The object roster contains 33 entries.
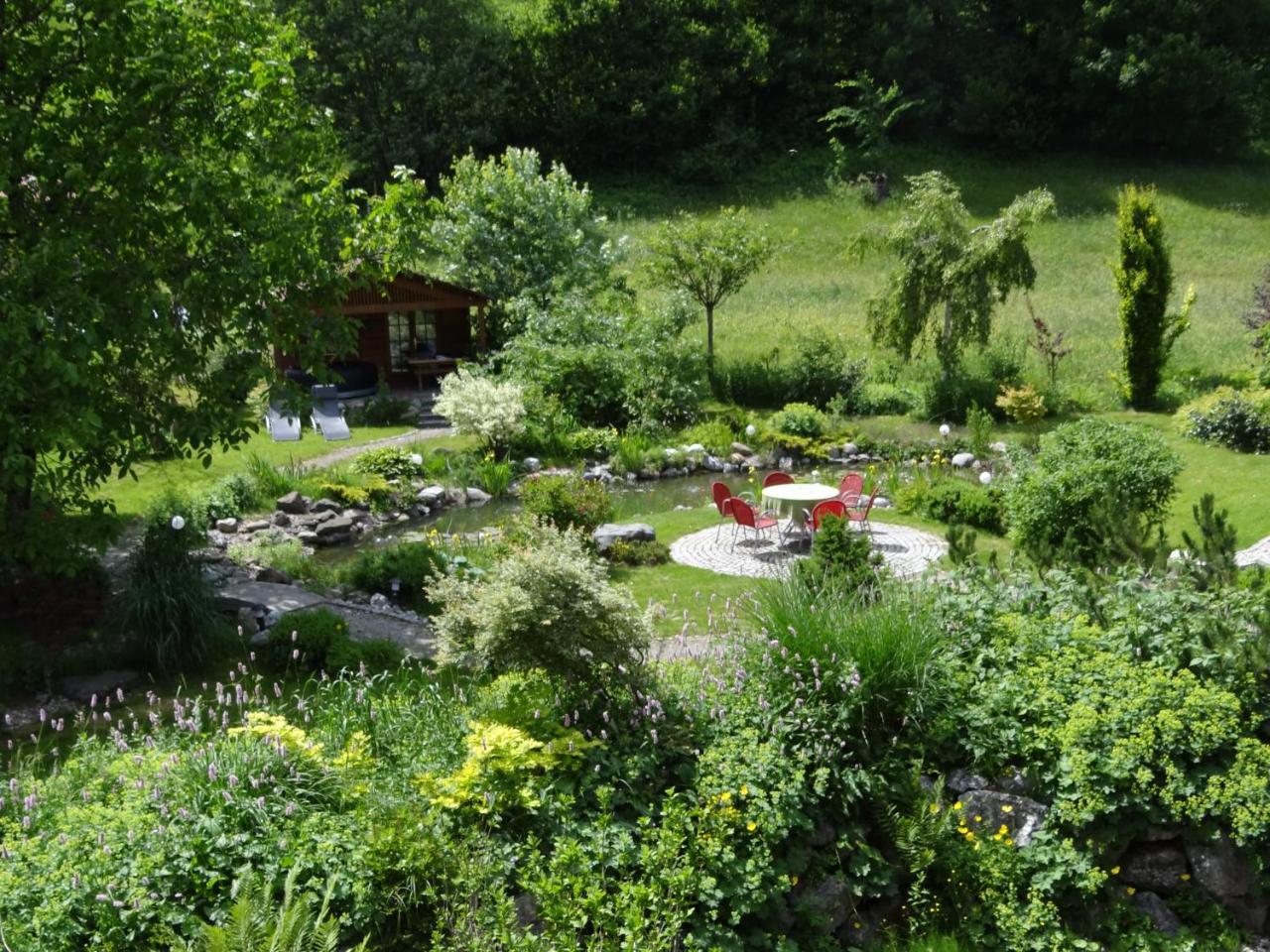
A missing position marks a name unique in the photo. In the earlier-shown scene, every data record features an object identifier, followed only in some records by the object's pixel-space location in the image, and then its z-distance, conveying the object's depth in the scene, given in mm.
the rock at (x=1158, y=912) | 6512
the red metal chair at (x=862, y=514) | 14010
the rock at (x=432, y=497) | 16714
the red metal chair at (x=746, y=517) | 13414
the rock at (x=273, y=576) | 12172
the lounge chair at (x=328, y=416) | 20094
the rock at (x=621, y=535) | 13578
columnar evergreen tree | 20734
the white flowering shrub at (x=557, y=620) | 6711
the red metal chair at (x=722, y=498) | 13648
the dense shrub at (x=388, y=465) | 17125
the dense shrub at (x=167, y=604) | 9367
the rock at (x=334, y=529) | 14984
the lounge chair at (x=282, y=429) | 19984
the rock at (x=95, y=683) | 8867
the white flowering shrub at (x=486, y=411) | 18391
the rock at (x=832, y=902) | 6176
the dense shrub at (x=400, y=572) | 12023
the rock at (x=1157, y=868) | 6590
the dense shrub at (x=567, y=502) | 13211
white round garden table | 14016
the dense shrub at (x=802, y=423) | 20094
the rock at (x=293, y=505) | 15453
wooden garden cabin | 23688
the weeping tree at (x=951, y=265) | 21062
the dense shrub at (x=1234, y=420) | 17375
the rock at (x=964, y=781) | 6816
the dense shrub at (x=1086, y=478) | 11688
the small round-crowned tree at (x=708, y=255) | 22828
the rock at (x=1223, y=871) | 6496
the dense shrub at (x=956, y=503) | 14469
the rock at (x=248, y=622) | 10328
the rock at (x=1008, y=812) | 6637
